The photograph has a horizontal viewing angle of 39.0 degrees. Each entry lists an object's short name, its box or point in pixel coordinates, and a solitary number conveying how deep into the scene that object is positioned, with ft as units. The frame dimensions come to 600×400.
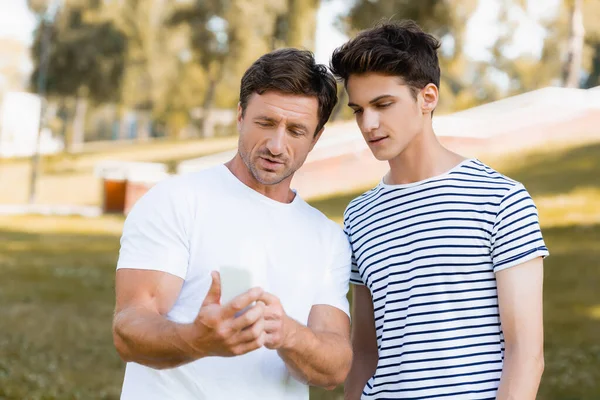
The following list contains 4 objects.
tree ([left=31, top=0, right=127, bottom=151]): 133.18
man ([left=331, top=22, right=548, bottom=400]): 9.09
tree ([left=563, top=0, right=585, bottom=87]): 71.67
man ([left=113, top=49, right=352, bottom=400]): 8.38
